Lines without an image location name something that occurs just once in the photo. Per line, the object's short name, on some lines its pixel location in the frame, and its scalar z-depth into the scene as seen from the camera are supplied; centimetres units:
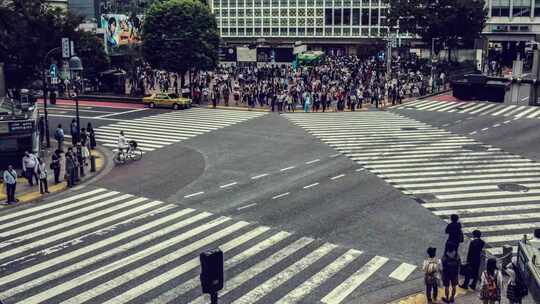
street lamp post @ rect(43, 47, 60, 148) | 3123
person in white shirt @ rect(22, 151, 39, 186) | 2342
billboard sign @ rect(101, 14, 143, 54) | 6250
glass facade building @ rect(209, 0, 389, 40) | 10256
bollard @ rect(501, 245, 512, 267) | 1404
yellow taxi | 4662
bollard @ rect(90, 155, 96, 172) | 2588
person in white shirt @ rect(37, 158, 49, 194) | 2227
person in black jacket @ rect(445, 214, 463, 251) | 1372
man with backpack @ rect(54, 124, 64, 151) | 3066
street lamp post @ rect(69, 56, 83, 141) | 2819
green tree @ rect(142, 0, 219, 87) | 4919
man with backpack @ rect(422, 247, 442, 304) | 1259
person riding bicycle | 2703
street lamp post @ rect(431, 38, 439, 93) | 5532
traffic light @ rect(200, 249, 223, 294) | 761
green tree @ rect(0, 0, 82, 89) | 3691
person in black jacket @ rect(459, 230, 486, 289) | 1333
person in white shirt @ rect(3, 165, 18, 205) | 2091
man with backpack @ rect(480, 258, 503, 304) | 1188
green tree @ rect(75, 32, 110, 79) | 4125
